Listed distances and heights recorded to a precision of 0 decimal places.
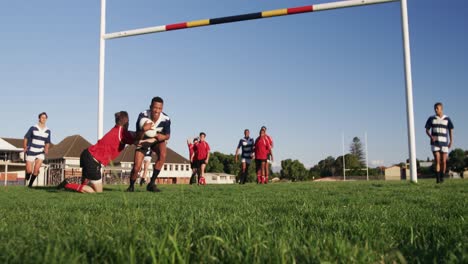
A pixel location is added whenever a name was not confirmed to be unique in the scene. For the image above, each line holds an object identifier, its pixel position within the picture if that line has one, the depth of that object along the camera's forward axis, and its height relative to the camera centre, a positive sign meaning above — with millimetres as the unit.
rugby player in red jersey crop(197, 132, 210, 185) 17188 +886
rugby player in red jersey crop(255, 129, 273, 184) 16469 +743
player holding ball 8262 +784
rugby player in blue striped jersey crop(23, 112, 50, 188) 12578 +952
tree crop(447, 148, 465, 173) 93188 +2169
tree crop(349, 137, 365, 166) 130250 +7790
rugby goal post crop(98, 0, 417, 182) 10203 +4215
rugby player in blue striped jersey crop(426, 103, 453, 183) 11312 +1031
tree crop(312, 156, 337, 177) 116062 +1318
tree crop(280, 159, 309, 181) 99544 +273
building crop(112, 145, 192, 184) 74888 +922
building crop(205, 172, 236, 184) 84319 -1197
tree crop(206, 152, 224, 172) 89512 +1643
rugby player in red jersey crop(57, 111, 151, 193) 7414 +445
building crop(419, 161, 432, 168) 101538 +1636
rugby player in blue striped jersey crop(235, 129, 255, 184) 17641 +1071
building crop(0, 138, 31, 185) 43781 +1757
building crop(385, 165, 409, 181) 112125 -107
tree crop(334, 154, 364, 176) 109000 +2234
